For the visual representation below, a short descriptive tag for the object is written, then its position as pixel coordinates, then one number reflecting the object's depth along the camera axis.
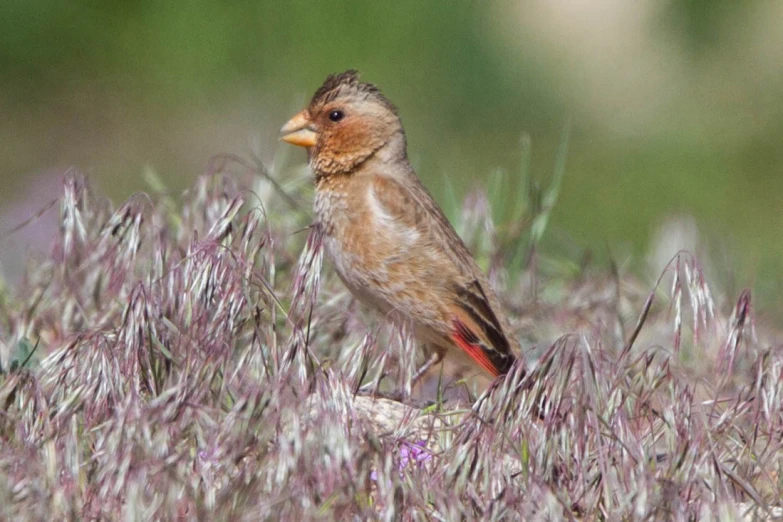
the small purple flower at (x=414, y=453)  7.23
